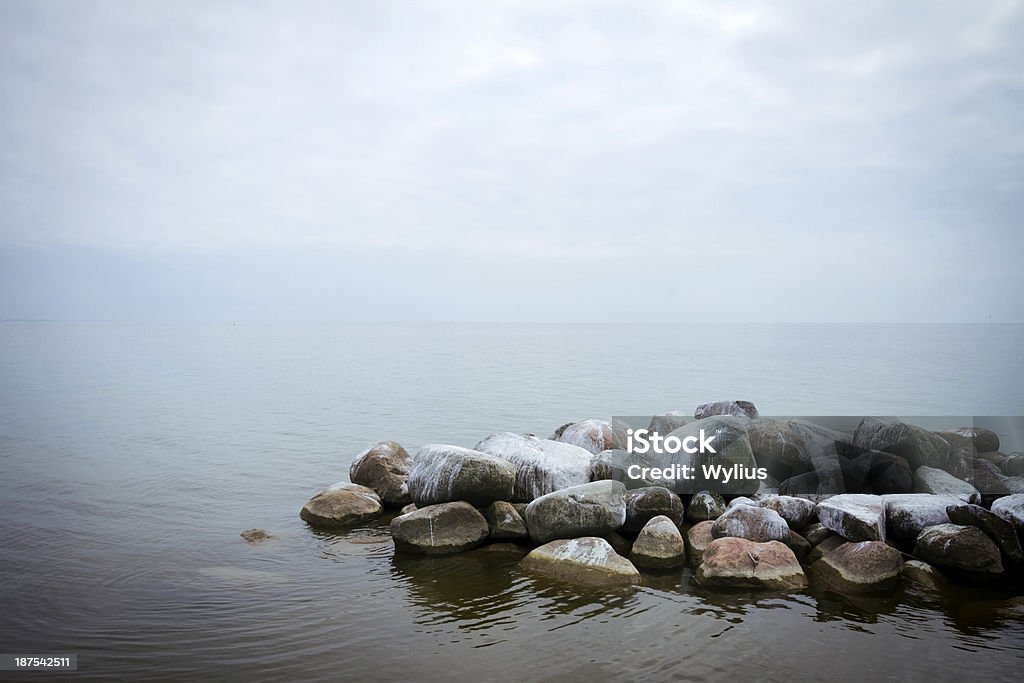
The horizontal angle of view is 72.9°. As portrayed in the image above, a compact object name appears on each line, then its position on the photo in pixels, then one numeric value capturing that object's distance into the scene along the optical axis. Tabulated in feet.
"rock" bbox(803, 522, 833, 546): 33.65
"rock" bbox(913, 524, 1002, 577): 29.94
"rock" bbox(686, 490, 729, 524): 37.58
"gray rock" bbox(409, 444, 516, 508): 36.42
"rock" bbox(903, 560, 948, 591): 30.17
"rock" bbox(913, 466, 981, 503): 37.19
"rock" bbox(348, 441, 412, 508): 43.52
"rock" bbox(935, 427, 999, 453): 45.57
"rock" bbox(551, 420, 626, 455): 48.21
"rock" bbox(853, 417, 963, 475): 40.75
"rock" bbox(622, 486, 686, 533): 35.99
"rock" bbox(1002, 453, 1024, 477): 42.24
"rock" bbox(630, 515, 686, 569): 32.83
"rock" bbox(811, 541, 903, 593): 29.96
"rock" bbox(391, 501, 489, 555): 35.14
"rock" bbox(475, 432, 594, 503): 39.60
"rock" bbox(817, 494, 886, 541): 32.30
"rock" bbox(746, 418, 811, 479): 42.55
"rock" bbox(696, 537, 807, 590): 30.09
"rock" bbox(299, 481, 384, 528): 40.47
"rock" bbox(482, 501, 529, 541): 35.94
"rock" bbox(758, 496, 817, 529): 34.78
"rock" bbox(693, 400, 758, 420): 50.60
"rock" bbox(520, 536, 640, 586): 31.09
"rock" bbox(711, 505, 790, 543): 32.83
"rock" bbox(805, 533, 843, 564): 32.55
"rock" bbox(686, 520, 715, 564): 33.63
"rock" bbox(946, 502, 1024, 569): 30.60
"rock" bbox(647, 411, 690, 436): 48.32
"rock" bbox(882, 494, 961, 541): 32.73
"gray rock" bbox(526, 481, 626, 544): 34.60
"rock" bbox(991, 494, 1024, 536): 32.04
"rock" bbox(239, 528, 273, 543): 37.81
